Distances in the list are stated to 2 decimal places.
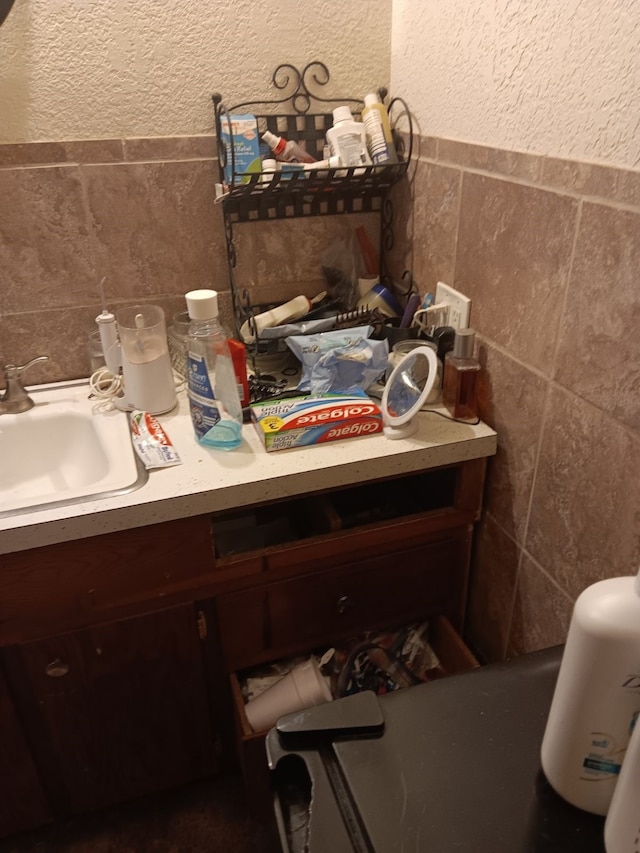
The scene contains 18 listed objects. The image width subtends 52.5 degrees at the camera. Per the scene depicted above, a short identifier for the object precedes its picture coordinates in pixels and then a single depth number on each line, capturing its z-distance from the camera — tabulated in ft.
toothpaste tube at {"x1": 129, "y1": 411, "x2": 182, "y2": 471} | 3.33
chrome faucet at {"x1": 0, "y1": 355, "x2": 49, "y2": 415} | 3.91
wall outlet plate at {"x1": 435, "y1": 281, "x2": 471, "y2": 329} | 3.64
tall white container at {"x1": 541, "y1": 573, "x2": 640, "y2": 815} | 1.59
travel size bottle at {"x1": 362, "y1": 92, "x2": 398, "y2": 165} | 3.94
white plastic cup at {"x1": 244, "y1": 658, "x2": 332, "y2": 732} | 3.67
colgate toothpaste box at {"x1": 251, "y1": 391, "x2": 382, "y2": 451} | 3.41
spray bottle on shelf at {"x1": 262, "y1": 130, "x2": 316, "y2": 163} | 3.92
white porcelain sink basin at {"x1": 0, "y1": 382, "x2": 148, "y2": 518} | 3.83
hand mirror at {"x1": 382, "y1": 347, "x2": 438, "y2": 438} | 3.42
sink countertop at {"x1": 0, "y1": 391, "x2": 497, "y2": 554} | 3.00
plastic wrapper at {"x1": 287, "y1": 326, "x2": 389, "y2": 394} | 3.78
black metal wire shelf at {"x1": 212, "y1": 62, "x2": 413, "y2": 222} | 3.82
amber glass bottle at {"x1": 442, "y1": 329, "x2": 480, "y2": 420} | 3.50
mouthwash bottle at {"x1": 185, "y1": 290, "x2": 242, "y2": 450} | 3.38
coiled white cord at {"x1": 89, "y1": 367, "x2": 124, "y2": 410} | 3.96
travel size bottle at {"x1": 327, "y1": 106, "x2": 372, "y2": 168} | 3.93
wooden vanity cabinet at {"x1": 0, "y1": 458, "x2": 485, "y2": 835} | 3.26
